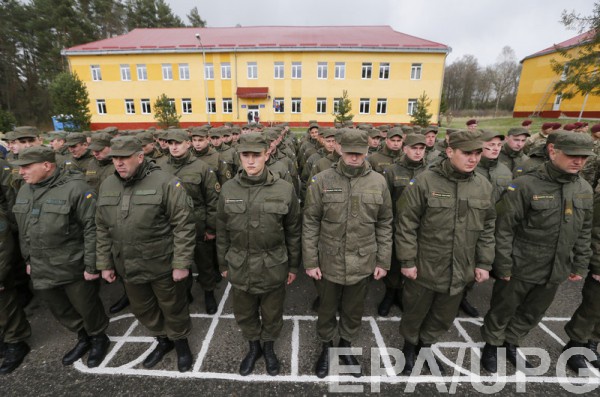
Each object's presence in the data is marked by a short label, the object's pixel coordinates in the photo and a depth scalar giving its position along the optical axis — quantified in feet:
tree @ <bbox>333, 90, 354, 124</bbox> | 67.18
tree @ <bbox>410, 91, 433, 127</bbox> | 68.28
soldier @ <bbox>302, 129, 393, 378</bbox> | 9.72
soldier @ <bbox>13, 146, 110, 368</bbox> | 9.87
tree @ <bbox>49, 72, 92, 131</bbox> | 63.98
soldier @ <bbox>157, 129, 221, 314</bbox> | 13.75
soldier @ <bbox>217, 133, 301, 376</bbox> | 9.63
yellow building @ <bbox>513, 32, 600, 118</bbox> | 91.81
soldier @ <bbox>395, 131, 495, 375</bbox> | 9.53
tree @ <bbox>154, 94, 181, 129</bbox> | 73.77
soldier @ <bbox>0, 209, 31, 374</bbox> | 10.55
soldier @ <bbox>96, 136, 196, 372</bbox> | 9.52
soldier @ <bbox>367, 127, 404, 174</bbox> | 16.84
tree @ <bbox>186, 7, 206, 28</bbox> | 148.56
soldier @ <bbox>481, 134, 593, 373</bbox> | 9.67
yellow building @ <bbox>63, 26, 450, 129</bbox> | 88.07
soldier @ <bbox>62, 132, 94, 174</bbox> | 16.65
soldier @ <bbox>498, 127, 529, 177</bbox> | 16.33
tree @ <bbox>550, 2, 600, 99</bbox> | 41.50
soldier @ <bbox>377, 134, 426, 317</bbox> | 14.02
